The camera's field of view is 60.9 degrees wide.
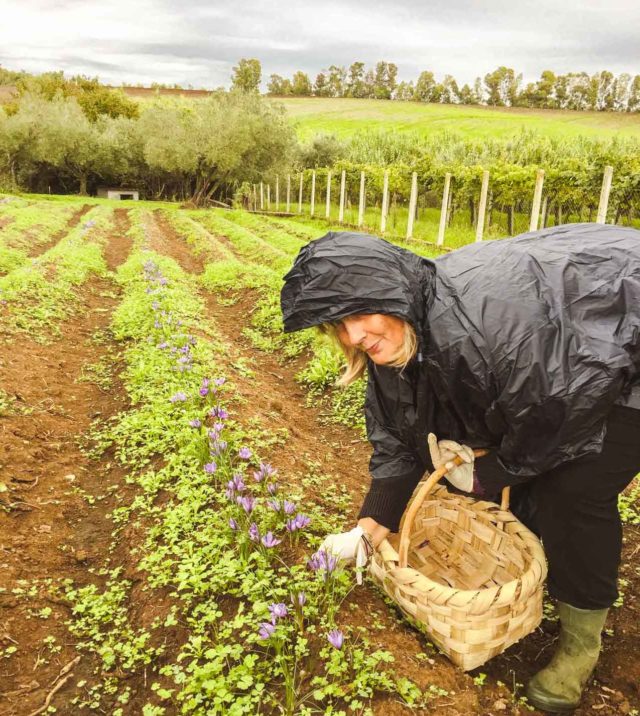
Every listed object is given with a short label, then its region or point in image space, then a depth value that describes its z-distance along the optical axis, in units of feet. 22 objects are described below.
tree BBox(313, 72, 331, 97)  446.19
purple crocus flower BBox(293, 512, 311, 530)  10.51
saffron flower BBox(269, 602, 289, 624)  8.68
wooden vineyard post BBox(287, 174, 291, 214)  123.93
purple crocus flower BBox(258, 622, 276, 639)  8.27
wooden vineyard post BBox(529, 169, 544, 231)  45.49
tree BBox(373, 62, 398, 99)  431.02
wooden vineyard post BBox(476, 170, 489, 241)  51.24
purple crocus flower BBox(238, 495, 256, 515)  10.83
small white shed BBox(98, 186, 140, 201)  158.30
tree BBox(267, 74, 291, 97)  465.88
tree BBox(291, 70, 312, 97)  458.50
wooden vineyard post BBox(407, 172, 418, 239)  63.82
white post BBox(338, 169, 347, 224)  88.34
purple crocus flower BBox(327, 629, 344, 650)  8.07
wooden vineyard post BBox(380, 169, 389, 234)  71.48
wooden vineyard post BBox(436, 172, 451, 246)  59.16
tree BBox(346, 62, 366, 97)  431.84
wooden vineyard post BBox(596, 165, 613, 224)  40.98
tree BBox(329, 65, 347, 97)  439.22
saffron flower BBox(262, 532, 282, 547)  10.05
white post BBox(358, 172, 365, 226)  80.33
